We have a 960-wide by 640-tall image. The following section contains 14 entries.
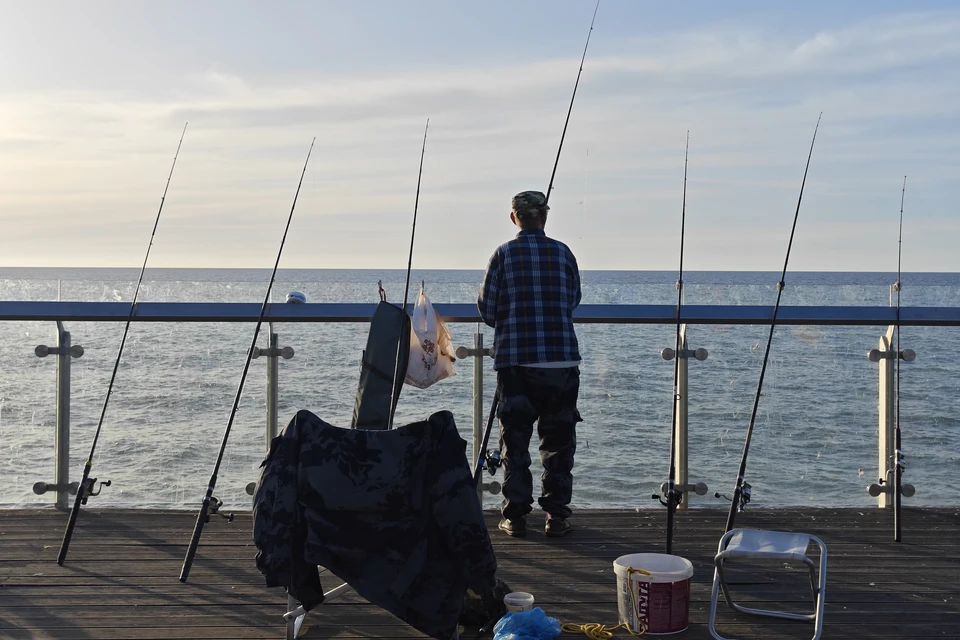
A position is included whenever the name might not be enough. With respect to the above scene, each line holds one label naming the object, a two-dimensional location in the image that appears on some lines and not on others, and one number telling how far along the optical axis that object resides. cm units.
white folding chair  306
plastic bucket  317
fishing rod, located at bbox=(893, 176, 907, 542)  438
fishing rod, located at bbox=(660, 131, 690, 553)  401
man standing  429
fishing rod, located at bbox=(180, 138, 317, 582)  369
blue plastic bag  302
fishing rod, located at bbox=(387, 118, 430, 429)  361
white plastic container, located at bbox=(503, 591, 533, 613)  318
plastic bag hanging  425
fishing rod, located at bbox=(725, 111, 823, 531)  413
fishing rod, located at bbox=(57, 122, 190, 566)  397
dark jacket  278
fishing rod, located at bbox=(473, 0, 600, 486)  421
